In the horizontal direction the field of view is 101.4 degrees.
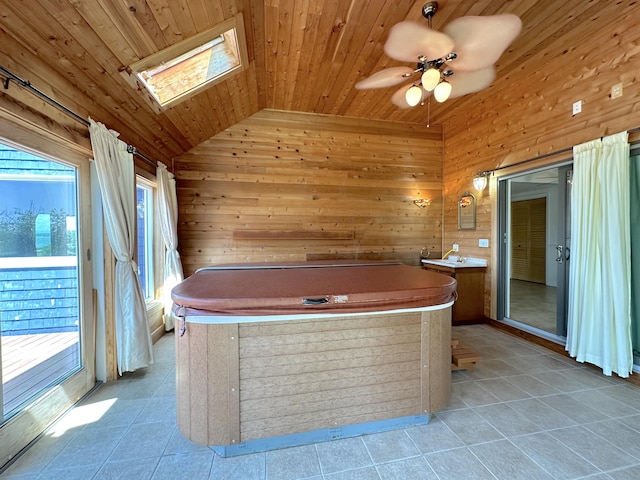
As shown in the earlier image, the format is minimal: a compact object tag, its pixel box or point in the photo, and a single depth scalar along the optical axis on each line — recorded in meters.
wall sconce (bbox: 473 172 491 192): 3.70
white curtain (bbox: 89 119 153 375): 2.12
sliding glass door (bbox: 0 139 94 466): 1.55
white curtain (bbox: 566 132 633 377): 2.21
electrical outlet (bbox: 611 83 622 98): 2.28
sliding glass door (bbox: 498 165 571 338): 2.84
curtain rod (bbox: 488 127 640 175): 2.19
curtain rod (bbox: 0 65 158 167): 1.37
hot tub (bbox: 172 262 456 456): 1.40
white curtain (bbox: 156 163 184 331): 3.33
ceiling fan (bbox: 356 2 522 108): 1.63
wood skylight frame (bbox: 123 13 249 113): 1.99
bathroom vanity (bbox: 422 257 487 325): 3.67
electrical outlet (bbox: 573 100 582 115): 2.58
